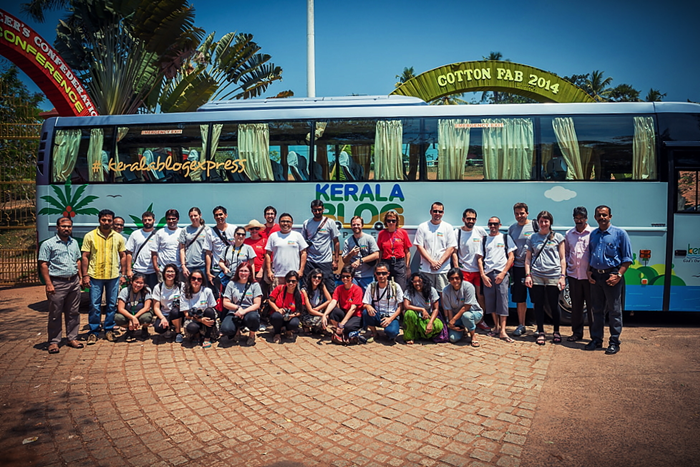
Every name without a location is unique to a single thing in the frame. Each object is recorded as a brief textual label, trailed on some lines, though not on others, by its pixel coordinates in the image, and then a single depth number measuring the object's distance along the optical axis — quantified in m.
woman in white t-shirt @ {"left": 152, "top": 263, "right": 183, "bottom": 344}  6.89
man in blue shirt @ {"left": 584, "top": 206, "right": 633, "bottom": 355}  6.22
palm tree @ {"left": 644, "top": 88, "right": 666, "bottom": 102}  36.22
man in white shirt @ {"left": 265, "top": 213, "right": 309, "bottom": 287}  7.44
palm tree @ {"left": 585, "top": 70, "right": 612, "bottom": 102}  41.84
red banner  10.21
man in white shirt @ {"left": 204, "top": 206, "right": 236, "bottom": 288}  7.57
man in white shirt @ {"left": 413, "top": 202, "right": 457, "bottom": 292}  7.41
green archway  12.74
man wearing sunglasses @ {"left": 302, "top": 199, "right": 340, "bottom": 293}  7.68
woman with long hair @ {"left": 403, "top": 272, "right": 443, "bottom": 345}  6.79
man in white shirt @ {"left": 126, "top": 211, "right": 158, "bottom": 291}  7.56
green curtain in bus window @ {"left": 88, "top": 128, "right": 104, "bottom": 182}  8.88
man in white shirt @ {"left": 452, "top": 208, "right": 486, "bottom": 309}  7.30
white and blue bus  7.58
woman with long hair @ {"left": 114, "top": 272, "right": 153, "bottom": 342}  6.96
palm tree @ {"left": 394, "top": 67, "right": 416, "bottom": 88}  41.28
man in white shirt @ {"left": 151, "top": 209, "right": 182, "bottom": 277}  7.56
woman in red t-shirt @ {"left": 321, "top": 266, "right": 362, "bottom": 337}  6.86
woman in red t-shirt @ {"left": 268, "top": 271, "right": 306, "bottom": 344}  6.89
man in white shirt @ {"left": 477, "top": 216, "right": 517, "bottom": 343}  7.07
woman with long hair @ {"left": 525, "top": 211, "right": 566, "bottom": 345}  6.78
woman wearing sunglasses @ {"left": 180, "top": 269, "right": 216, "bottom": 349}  6.73
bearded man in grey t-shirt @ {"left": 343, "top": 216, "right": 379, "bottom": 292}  7.51
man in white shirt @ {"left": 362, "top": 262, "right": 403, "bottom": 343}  6.84
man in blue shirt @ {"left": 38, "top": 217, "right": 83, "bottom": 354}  6.34
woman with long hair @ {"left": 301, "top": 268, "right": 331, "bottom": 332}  7.06
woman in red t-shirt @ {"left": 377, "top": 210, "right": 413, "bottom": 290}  7.53
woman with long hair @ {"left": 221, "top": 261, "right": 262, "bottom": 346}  6.76
